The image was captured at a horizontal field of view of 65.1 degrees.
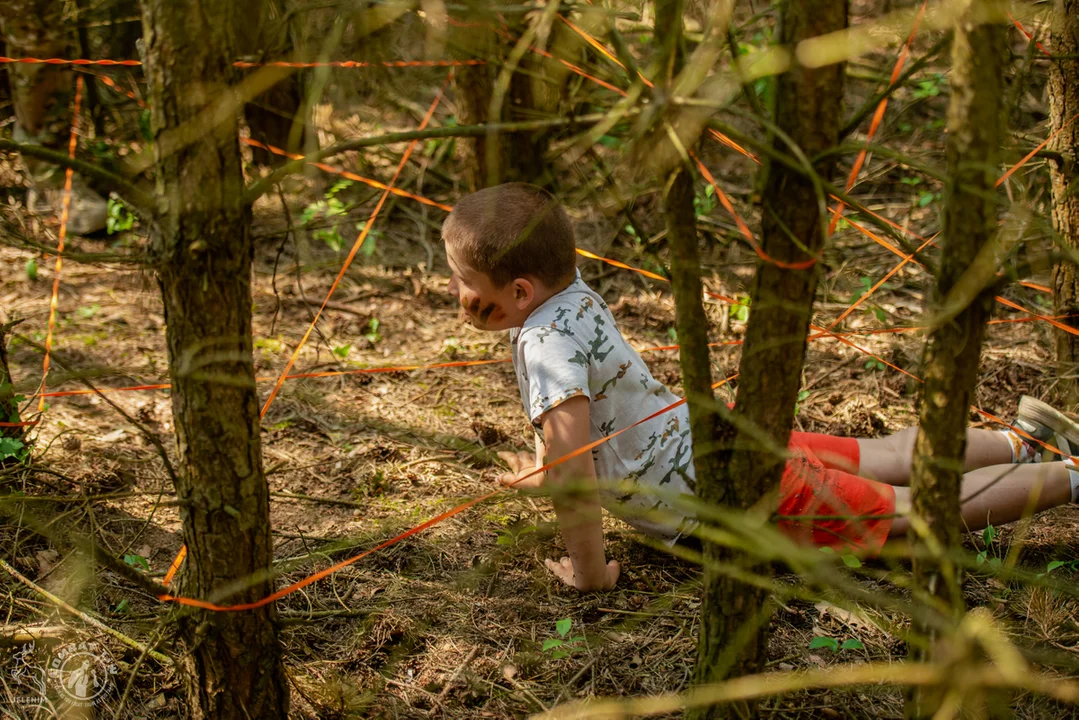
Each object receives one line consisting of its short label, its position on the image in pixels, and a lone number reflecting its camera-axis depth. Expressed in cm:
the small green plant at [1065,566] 203
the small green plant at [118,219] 393
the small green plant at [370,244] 402
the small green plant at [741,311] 339
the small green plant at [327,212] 395
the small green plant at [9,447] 219
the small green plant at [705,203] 398
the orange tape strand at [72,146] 368
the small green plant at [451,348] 338
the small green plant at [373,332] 347
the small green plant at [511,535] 229
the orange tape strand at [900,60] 128
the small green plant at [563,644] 190
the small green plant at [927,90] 448
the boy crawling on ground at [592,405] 203
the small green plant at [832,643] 178
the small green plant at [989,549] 213
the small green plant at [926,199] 385
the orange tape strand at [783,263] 129
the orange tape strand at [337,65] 133
